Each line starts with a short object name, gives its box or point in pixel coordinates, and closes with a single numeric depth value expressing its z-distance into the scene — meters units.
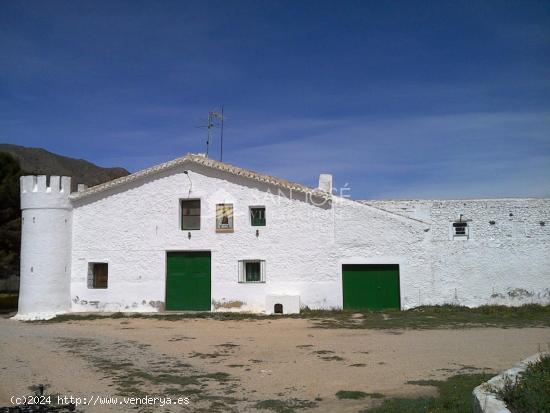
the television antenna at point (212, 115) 23.09
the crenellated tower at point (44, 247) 19.25
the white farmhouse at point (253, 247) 19.19
